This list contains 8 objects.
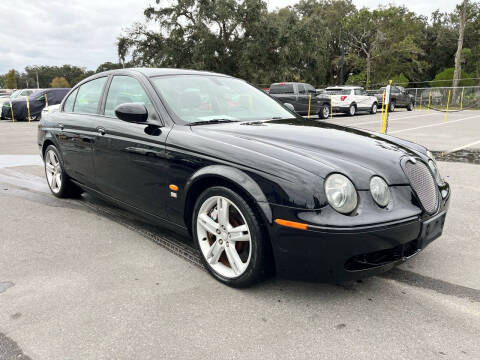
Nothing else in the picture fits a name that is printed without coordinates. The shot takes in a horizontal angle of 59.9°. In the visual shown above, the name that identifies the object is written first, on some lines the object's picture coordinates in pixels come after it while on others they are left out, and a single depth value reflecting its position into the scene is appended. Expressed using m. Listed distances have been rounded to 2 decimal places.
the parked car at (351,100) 21.78
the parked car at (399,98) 25.97
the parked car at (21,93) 20.91
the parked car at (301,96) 19.03
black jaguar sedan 2.39
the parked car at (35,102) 18.62
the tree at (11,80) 124.06
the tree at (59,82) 113.12
